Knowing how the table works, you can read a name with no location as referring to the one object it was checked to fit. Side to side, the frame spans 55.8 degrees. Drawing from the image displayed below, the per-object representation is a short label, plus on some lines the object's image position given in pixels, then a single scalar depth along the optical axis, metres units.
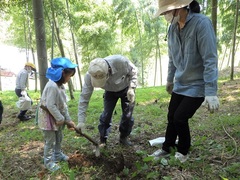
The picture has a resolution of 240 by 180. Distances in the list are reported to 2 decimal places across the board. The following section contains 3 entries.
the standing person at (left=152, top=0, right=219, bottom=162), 2.22
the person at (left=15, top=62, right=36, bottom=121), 5.76
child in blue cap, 2.87
